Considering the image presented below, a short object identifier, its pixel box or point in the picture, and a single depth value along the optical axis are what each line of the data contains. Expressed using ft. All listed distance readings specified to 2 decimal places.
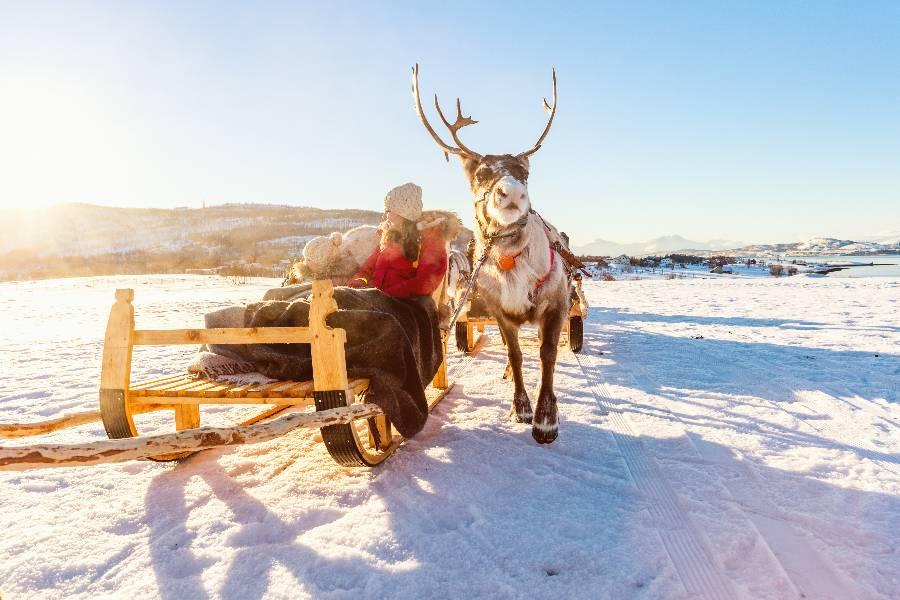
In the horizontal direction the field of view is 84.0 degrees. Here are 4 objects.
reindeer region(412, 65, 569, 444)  11.47
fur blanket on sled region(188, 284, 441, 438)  9.78
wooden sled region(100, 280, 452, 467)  8.68
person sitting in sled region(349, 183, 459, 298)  12.01
